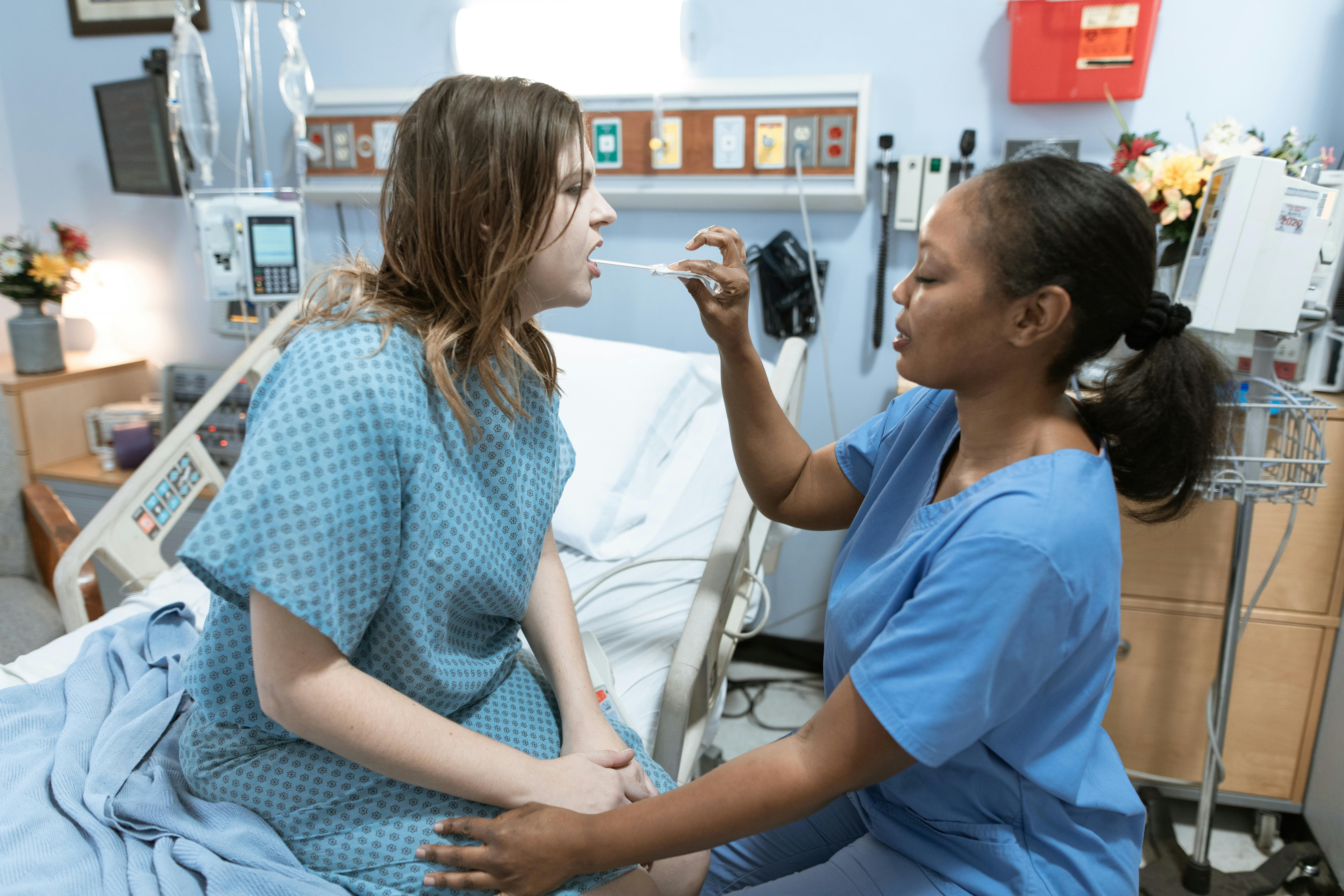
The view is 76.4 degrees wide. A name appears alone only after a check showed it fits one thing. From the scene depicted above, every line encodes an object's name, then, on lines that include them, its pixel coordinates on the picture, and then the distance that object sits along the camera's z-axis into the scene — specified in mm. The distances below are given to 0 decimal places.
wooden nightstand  2496
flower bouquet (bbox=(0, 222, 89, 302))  2518
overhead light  2139
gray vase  2537
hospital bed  1274
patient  775
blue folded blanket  812
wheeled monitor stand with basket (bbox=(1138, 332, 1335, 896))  1469
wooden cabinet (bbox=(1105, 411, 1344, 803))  1756
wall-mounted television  2496
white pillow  1811
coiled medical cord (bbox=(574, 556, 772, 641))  1421
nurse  791
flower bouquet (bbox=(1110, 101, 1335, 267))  1571
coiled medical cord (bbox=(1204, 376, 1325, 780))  1585
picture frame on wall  2529
